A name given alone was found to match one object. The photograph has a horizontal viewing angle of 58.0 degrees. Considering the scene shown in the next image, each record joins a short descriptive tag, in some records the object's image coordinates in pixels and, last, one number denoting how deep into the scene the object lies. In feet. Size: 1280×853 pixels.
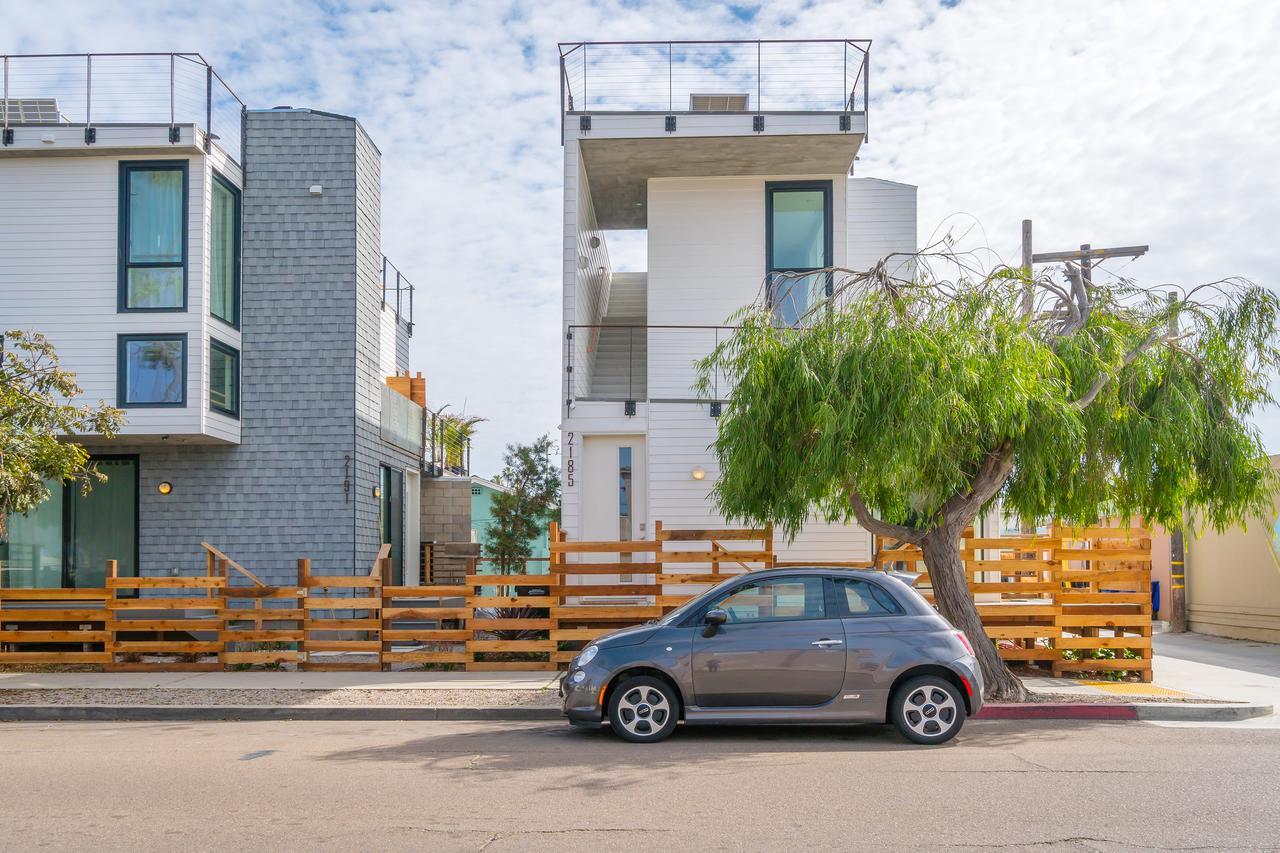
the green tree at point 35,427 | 42.86
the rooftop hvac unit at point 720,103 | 58.65
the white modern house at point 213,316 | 55.26
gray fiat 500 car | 31.09
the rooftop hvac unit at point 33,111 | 56.90
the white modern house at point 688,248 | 55.31
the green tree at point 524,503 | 89.40
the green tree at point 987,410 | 34.83
